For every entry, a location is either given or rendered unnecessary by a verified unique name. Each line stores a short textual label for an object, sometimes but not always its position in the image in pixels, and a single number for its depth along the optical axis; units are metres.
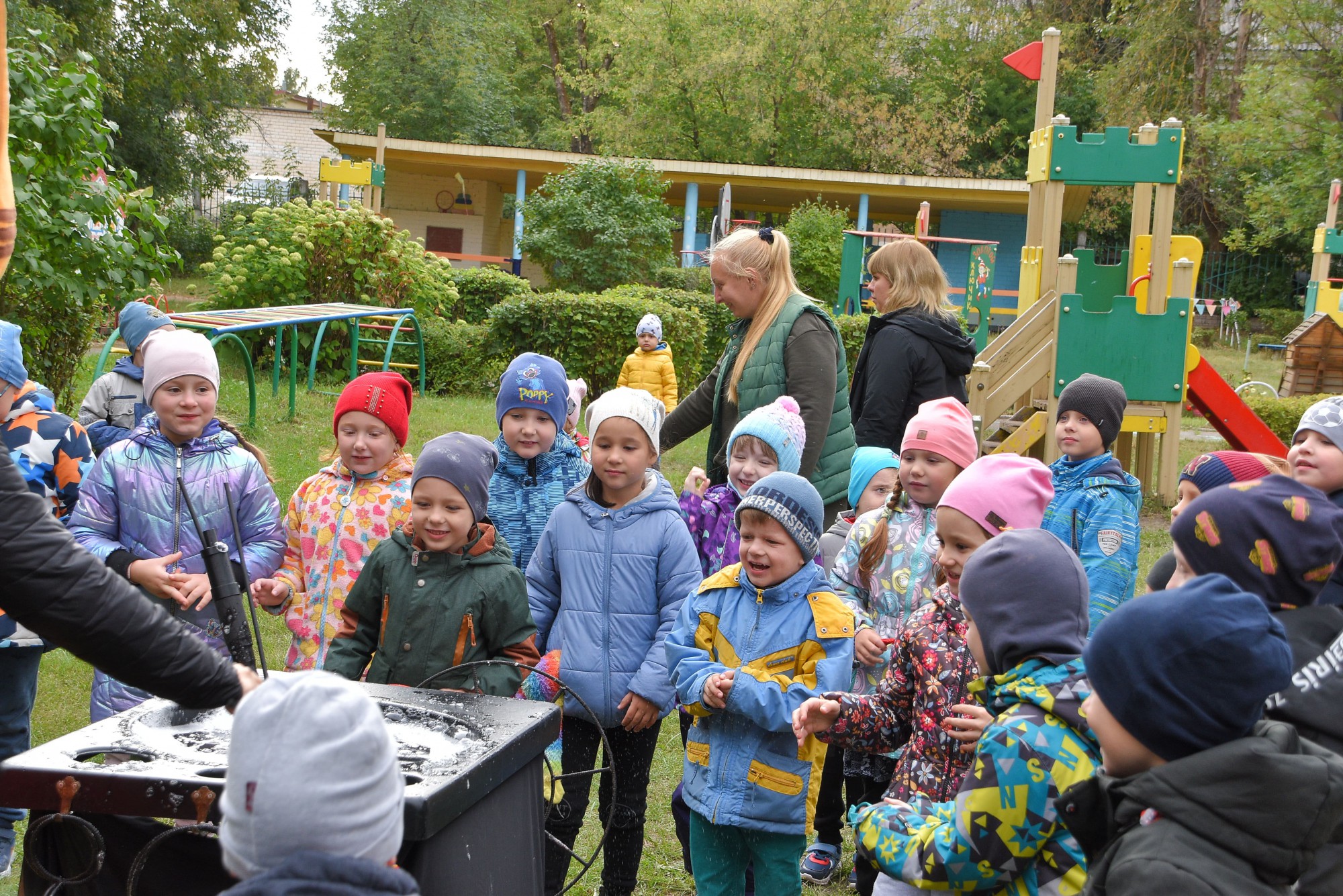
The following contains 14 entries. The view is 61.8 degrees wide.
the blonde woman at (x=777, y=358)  4.06
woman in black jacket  4.60
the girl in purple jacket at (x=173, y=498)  3.31
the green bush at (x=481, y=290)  16.92
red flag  9.76
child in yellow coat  10.64
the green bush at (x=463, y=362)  14.42
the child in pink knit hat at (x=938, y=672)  2.54
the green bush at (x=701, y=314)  14.98
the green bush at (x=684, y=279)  19.11
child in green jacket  2.99
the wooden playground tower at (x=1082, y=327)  8.47
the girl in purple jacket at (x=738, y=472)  3.64
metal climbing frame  8.91
